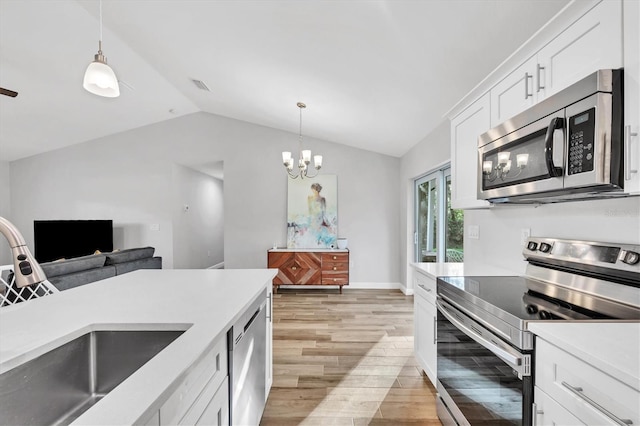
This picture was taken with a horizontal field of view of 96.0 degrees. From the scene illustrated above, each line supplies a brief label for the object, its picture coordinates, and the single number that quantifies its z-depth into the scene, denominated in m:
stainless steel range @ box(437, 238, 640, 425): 1.06
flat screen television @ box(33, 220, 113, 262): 4.86
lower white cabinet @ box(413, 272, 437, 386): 1.99
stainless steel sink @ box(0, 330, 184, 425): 0.83
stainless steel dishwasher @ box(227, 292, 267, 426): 1.19
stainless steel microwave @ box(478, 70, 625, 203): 1.02
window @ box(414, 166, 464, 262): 3.47
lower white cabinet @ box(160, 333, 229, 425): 0.74
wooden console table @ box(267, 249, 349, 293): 4.74
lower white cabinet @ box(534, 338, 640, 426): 0.72
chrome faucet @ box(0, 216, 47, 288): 0.63
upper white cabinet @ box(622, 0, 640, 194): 0.96
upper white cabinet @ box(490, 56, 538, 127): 1.45
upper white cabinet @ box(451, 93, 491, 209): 1.89
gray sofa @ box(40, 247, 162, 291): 2.74
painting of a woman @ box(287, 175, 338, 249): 5.12
